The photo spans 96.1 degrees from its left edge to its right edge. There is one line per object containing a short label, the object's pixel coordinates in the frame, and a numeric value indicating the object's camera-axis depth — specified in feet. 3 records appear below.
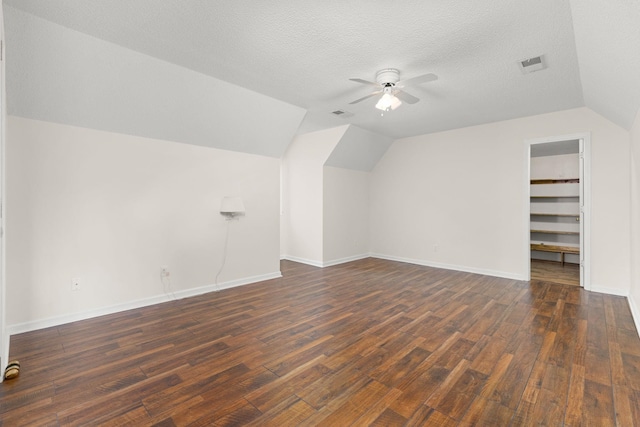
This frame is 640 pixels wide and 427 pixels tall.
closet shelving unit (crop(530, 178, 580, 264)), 19.57
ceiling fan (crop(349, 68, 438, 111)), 9.93
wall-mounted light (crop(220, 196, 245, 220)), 13.67
